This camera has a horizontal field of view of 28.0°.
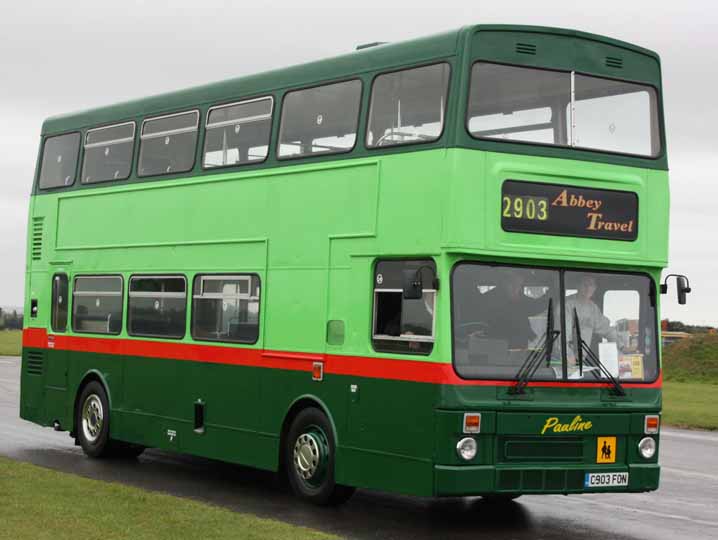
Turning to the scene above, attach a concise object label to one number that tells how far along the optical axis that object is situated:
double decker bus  12.71
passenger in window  13.11
